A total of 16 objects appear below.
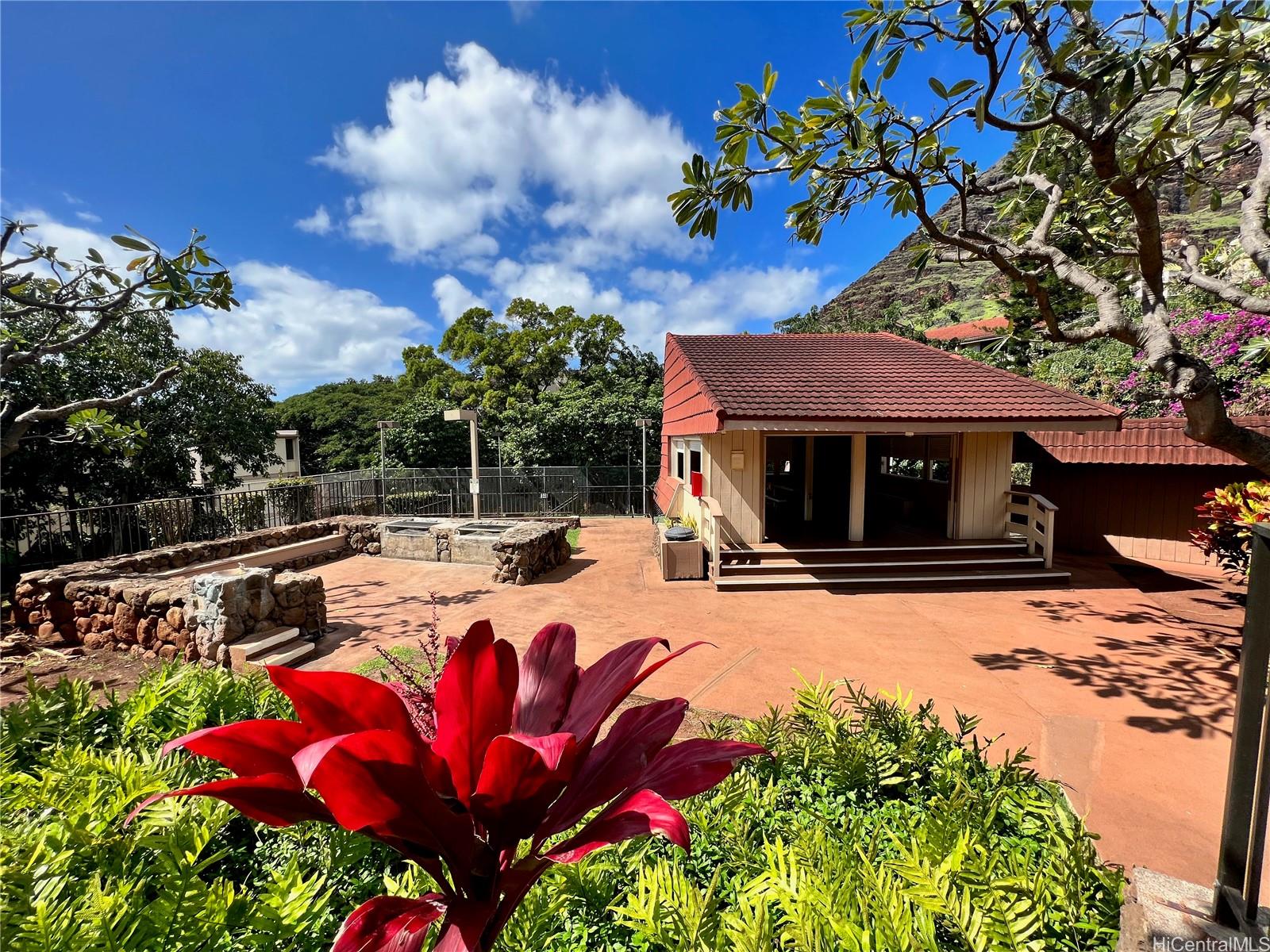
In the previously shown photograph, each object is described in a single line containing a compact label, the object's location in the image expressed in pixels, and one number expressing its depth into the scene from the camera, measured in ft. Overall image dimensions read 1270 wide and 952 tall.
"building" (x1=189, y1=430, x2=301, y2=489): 81.97
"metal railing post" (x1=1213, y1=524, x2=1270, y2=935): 4.57
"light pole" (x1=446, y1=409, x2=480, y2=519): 39.29
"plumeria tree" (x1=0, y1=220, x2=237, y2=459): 14.99
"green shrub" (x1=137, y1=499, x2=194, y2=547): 30.53
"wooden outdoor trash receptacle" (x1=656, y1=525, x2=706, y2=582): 27.45
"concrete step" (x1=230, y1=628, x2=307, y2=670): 17.71
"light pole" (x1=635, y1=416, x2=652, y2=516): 52.85
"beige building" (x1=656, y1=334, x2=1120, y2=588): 26.73
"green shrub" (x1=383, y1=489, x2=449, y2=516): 52.29
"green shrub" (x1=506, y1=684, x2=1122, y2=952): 4.60
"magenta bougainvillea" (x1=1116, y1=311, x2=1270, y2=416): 34.47
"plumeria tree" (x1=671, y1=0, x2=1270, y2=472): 9.27
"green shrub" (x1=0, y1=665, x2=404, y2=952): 4.26
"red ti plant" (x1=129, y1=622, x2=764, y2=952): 2.27
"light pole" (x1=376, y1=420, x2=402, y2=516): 51.06
